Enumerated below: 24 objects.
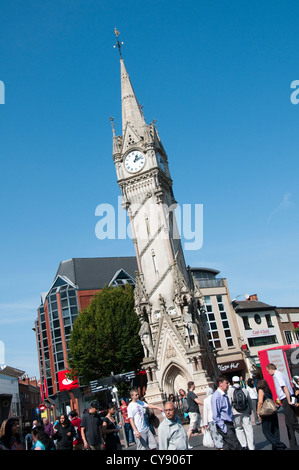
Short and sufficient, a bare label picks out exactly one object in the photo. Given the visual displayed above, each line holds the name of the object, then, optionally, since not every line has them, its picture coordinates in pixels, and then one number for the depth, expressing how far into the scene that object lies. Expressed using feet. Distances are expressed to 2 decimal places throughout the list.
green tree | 131.64
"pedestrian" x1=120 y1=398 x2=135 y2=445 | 59.47
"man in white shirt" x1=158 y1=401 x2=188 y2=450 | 23.95
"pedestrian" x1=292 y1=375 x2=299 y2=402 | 60.40
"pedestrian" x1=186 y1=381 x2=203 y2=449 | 47.96
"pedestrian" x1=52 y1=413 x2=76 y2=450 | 37.45
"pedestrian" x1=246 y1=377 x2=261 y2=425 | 57.72
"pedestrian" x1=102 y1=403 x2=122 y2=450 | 35.45
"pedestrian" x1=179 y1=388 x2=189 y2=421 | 51.93
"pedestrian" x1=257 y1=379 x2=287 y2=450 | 32.24
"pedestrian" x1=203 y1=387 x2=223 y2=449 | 34.47
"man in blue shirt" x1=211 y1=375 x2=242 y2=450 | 30.71
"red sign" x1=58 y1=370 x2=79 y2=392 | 169.14
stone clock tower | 101.65
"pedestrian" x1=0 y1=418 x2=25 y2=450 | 26.43
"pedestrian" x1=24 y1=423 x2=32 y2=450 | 67.67
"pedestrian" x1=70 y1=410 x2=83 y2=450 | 42.85
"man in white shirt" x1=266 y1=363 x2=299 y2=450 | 33.58
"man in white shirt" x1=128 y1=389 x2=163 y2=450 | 33.50
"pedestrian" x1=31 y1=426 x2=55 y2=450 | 27.03
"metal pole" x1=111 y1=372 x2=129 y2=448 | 60.62
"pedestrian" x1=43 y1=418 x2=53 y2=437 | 51.95
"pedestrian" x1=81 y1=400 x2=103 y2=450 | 35.68
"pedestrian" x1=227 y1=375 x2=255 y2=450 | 34.91
